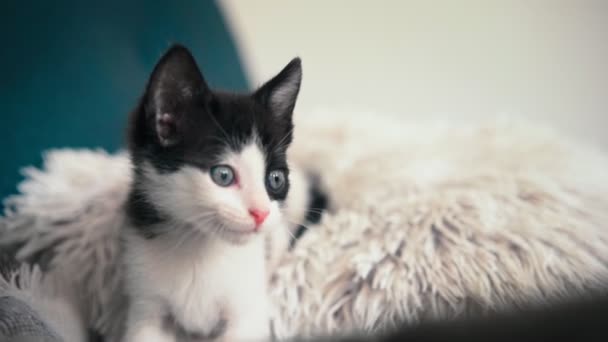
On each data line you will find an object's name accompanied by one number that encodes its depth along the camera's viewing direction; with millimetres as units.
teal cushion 680
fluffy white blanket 611
